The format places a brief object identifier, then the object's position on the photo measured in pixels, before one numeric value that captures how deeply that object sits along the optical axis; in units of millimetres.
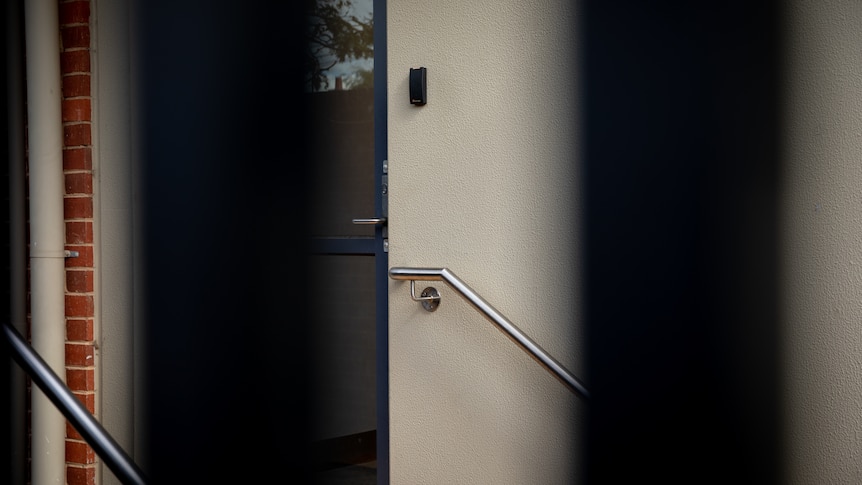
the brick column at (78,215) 2420
